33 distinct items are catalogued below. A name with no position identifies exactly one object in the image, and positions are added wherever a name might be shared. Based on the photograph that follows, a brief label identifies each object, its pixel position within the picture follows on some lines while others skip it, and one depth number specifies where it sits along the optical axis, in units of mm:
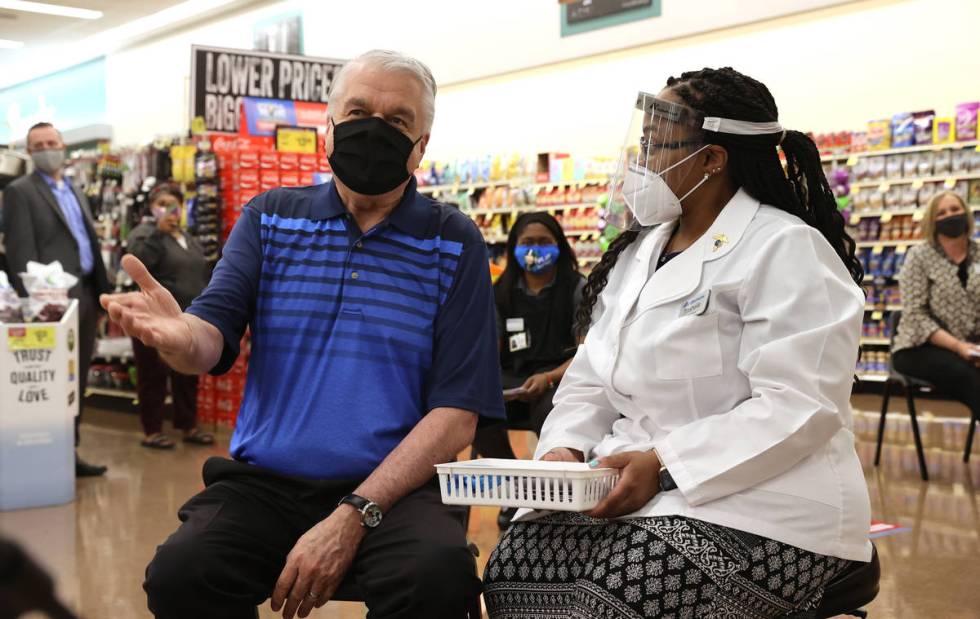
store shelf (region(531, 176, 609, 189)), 9539
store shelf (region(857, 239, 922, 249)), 8402
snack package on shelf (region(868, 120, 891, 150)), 8547
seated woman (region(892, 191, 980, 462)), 4711
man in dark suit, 5395
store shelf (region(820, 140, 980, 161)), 8124
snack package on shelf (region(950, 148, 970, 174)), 8109
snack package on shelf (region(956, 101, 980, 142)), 8094
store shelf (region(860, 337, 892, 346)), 8539
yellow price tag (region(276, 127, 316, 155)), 7172
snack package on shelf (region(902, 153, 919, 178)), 8391
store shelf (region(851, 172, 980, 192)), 8070
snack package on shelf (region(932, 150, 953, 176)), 8203
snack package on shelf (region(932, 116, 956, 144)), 8211
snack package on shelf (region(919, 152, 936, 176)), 8297
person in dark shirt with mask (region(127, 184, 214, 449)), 6266
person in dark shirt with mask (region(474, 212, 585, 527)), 3993
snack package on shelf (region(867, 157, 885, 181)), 8555
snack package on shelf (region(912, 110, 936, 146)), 8312
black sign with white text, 7707
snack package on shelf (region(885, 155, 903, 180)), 8477
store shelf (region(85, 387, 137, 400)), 7984
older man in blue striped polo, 1680
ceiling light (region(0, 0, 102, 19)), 14297
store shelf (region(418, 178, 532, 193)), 10422
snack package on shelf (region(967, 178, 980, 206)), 8117
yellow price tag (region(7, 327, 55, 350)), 4519
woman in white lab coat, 1600
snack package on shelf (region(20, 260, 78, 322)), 4609
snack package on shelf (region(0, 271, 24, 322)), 4527
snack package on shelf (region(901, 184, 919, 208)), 8406
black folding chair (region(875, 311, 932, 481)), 4996
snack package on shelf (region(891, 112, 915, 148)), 8406
